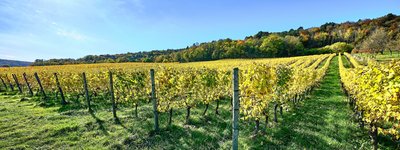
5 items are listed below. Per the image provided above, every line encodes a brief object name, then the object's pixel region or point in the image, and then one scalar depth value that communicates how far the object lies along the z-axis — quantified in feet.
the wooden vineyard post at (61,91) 48.41
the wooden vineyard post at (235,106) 17.26
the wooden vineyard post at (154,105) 28.17
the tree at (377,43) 174.50
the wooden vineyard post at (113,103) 34.14
